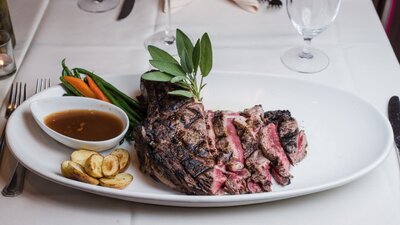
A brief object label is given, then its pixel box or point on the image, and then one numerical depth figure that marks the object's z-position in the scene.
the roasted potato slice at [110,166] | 1.37
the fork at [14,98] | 1.69
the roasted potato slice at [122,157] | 1.43
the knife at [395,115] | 1.56
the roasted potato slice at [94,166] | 1.35
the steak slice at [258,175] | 1.33
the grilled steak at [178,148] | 1.31
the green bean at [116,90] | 1.63
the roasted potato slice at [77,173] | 1.34
